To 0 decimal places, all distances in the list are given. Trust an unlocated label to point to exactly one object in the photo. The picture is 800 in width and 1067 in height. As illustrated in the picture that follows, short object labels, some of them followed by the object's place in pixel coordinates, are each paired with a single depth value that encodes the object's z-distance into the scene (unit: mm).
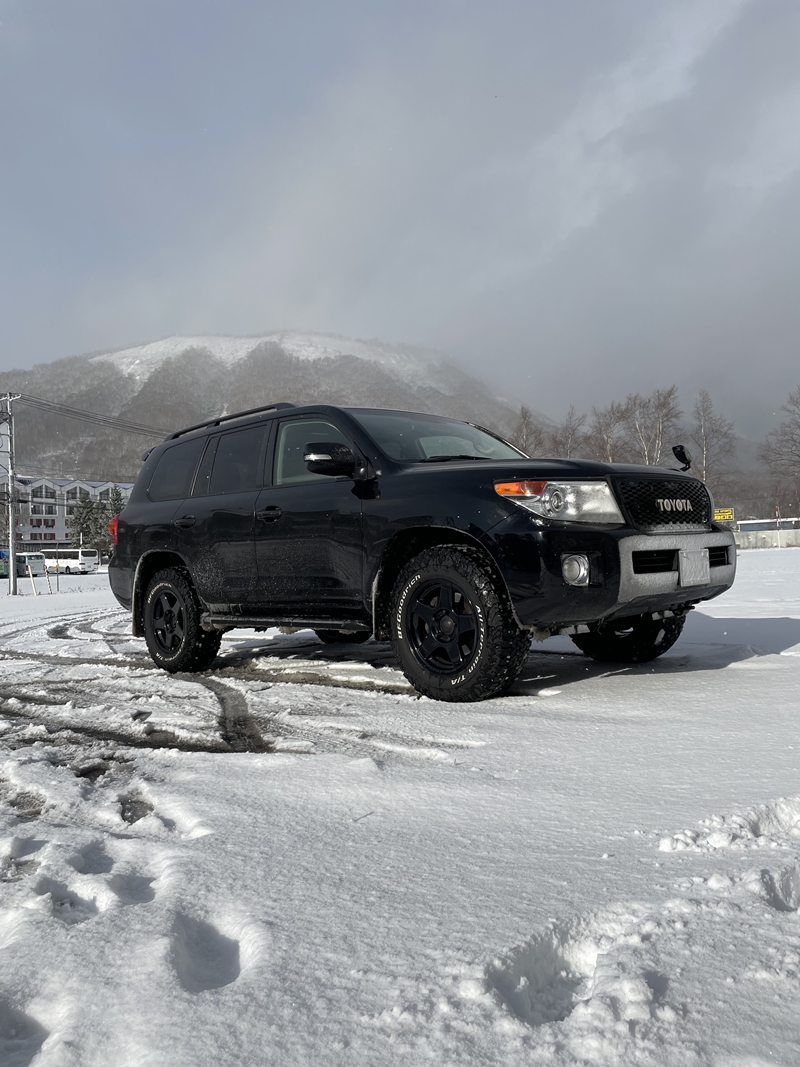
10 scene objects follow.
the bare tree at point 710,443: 49500
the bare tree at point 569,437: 53219
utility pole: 36881
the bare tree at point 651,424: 46438
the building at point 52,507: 135375
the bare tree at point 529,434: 57138
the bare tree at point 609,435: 48031
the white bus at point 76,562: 61125
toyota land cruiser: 3854
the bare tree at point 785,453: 44906
